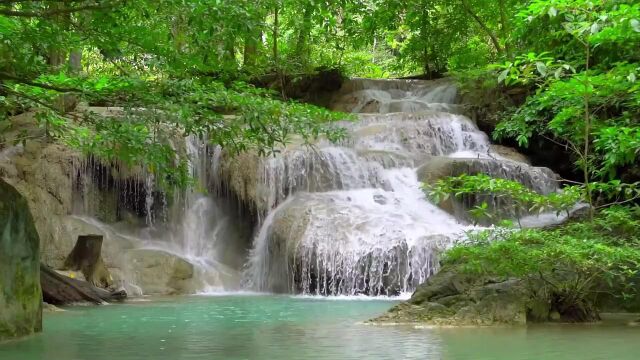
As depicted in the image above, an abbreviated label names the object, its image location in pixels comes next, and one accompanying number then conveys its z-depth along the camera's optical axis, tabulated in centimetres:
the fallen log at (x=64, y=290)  1169
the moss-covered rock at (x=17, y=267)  732
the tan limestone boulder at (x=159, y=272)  1572
